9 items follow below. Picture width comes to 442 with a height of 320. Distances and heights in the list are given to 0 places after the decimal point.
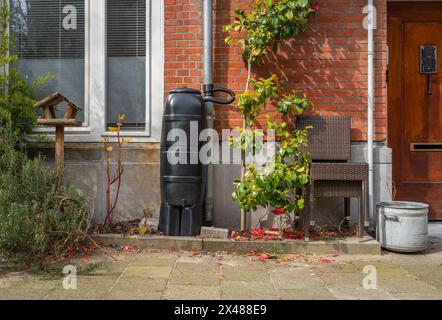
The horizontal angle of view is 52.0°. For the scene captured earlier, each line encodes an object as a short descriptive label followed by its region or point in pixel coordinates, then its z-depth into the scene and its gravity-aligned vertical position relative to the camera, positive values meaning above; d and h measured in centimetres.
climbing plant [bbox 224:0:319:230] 445 +58
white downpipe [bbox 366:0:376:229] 499 +83
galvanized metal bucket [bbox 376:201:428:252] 438 -63
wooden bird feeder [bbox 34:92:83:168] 464 +43
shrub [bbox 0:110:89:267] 381 -44
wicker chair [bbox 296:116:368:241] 438 -5
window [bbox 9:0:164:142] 528 +124
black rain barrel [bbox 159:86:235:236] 461 -4
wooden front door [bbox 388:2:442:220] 545 +68
